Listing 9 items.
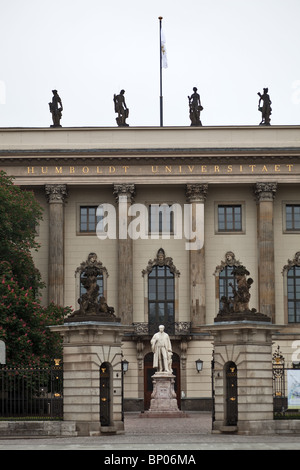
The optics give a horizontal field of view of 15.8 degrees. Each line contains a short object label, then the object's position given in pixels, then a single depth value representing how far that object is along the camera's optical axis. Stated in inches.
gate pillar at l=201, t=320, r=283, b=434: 1389.0
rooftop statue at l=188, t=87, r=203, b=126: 2630.4
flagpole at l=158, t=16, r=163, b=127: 2854.3
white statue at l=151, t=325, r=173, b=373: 2053.4
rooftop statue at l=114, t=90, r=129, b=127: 2625.5
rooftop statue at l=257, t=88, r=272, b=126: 2630.4
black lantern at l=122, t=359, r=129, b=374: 2440.9
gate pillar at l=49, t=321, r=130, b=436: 1395.2
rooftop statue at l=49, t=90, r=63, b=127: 2608.3
